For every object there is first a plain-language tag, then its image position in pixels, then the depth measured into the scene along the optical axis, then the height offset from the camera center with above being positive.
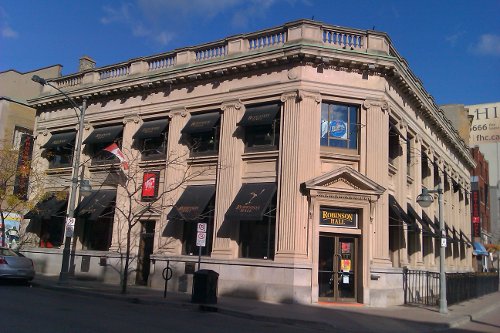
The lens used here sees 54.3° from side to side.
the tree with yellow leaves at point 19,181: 28.22 +3.31
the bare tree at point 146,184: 24.00 +2.84
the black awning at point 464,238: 39.87 +1.66
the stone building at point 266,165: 20.34 +3.86
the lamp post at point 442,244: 18.64 +0.49
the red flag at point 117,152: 24.84 +4.46
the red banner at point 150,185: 24.95 +2.90
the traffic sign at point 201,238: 18.66 +0.26
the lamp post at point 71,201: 22.20 +1.73
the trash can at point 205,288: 17.19 -1.49
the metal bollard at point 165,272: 18.99 -1.39
